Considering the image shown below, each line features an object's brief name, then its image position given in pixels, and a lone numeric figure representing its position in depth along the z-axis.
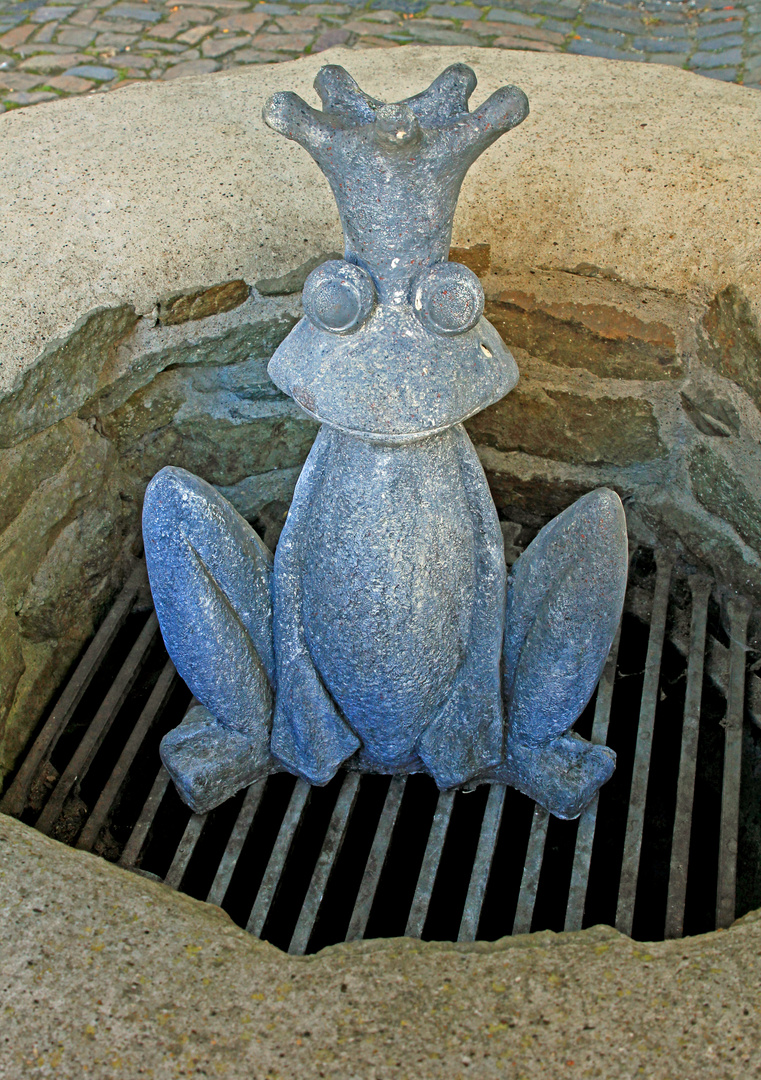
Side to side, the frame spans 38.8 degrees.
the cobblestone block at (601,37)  3.73
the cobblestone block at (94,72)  3.66
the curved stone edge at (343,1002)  1.27
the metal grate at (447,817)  1.97
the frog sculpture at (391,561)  1.46
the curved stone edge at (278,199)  2.12
